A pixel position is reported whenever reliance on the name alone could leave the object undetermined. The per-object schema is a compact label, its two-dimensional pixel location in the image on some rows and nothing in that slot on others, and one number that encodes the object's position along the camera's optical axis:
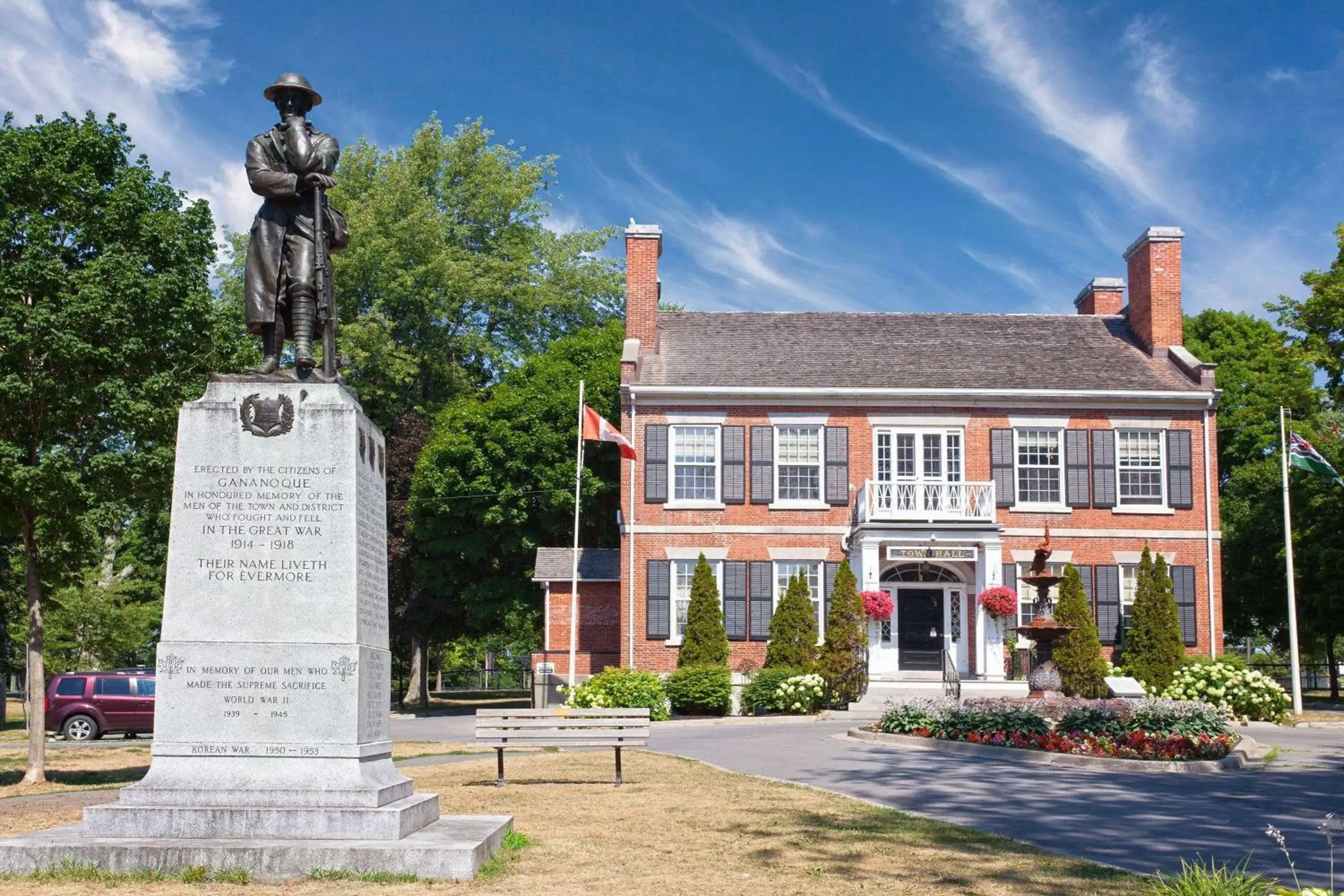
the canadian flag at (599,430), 29.05
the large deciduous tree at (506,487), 36.03
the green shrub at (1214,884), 6.11
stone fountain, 21.89
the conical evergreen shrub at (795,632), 29.02
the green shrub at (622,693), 25.94
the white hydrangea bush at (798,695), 27.25
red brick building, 31.03
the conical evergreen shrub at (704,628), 29.56
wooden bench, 13.42
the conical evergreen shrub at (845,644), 28.48
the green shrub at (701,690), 27.70
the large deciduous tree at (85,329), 16.70
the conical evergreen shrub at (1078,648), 28.72
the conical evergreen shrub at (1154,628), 29.36
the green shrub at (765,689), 27.39
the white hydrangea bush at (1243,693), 25.70
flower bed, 16.14
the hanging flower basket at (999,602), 28.91
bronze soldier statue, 10.13
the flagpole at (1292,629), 28.39
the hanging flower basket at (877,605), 29.03
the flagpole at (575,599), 29.33
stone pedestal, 8.70
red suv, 28.55
